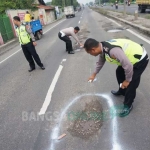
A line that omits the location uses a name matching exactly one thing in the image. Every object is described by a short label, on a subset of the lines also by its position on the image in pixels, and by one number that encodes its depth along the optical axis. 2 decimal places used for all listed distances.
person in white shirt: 7.91
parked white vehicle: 43.06
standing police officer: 6.05
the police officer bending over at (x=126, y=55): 2.71
